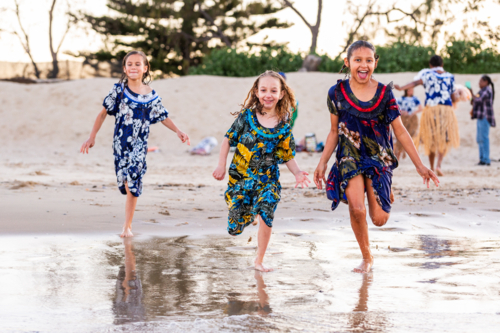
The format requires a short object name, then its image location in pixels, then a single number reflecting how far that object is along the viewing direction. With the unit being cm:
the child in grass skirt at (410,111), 1350
